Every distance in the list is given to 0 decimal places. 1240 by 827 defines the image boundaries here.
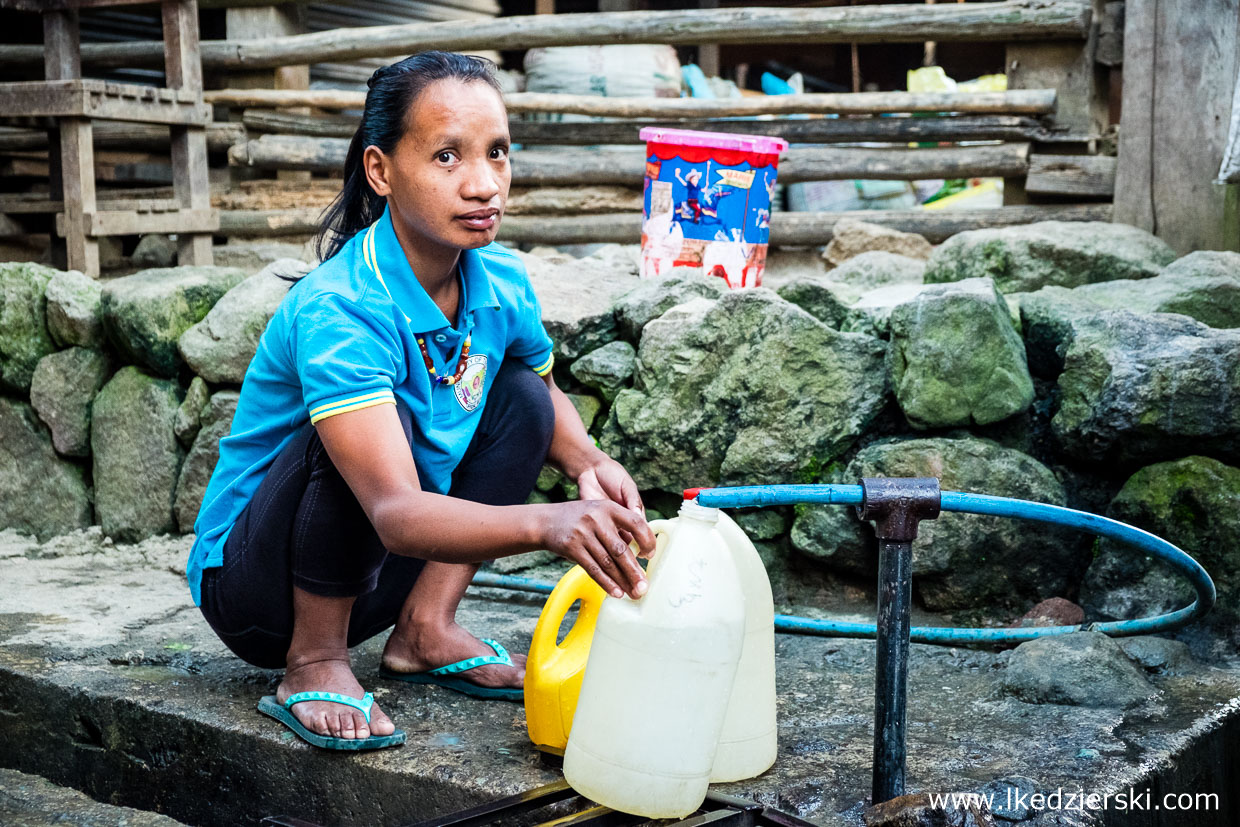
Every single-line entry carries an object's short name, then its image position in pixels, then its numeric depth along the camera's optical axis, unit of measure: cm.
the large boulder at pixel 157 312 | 349
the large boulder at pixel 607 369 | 314
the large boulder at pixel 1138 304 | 289
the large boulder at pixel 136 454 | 355
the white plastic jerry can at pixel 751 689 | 184
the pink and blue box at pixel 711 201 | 331
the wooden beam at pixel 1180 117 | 377
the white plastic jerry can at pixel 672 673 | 165
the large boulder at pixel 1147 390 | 255
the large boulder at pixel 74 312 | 365
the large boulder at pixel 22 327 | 370
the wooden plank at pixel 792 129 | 450
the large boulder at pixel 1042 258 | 343
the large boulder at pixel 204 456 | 344
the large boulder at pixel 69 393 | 368
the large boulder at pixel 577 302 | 319
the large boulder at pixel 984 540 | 273
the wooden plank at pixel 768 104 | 441
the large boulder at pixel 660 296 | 318
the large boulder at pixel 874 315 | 301
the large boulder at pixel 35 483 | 369
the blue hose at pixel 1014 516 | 172
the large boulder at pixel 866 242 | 445
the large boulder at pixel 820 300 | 313
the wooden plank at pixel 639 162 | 455
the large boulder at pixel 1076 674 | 220
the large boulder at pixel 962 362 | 276
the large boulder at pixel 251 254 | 501
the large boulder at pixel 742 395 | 294
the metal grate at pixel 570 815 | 169
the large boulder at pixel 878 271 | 380
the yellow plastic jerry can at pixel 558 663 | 189
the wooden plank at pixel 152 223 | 430
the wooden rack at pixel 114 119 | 422
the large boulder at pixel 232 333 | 340
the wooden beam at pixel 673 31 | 438
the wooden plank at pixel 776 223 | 443
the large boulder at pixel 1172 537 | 255
